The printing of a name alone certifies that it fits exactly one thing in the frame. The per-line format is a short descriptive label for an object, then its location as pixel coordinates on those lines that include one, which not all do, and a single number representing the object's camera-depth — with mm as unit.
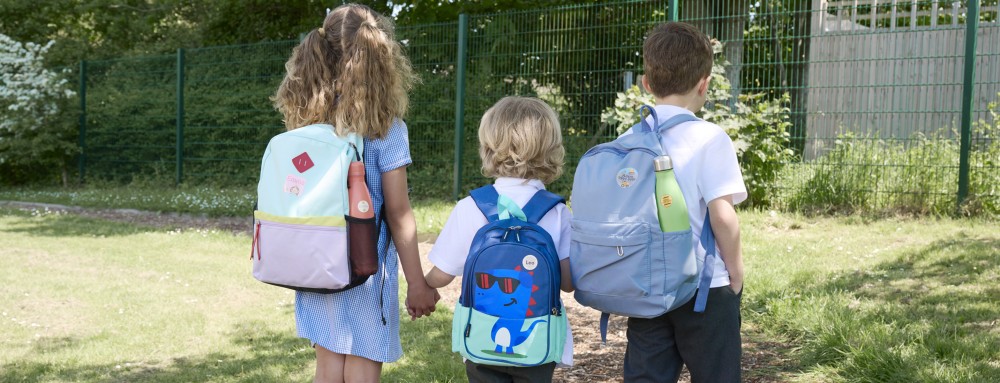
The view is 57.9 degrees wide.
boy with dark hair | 2555
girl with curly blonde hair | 2688
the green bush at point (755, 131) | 8047
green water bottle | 2484
